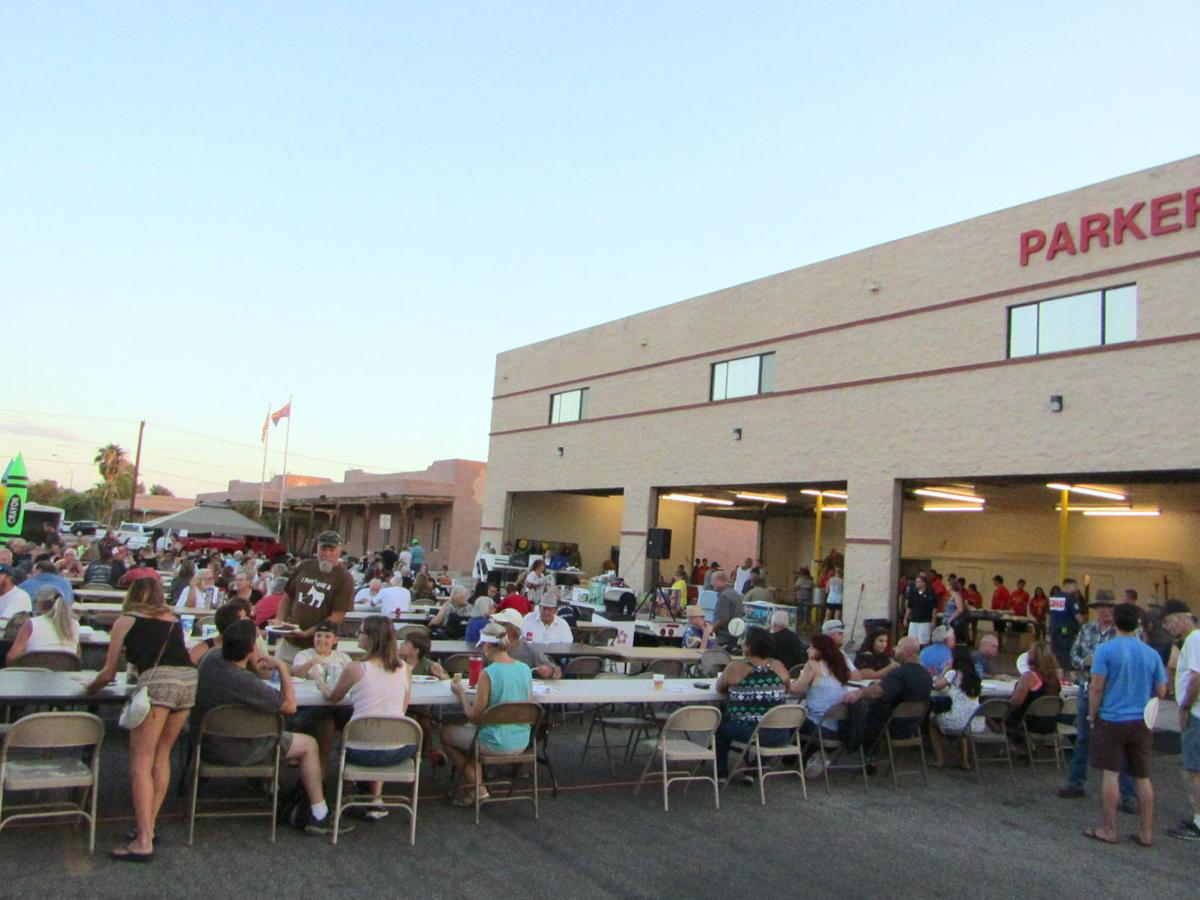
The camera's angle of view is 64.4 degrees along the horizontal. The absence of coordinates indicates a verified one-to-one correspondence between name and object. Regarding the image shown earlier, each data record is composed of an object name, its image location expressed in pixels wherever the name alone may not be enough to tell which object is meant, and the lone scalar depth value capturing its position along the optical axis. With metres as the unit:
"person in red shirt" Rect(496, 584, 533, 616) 11.61
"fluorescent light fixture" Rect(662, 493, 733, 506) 24.80
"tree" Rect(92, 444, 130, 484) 79.06
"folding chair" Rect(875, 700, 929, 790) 7.90
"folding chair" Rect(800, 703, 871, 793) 7.66
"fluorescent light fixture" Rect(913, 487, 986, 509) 19.52
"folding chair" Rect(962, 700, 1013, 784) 8.50
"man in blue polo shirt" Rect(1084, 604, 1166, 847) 6.54
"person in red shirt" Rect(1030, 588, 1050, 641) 19.56
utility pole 48.72
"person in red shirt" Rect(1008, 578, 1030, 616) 20.20
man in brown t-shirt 7.45
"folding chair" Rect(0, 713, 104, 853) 4.84
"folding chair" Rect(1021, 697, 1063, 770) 8.79
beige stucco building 14.19
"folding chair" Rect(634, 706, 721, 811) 6.62
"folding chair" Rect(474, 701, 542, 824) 6.16
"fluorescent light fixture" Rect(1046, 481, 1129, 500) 17.99
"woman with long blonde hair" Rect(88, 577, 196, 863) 5.06
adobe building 35.59
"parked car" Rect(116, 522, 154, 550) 33.72
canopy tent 20.83
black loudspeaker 20.41
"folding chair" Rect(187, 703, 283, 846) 5.39
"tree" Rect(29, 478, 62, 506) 83.12
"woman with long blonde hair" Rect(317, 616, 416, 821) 5.90
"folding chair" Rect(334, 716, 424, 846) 5.62
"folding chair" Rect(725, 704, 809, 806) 7.12
